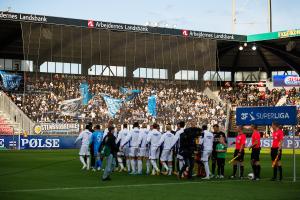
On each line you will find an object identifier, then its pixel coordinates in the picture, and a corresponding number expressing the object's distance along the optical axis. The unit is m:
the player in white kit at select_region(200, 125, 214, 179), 24.81
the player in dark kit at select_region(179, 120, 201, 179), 23.81
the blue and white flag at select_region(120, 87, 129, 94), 60.92
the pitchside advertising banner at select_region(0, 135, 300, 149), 51.41
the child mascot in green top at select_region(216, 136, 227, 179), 25.19
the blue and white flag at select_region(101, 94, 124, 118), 58.41
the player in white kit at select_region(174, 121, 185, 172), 25.33
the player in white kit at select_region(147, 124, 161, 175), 26.69
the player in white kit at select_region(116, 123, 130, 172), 28.11
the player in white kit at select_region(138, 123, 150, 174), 27.47
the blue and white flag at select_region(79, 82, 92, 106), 57.44
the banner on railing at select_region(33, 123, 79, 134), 54.27
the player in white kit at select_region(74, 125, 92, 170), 29.92
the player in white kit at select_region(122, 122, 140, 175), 27.59
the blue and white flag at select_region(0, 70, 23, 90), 58.41
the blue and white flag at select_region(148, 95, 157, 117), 60.41
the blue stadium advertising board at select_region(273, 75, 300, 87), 74.88
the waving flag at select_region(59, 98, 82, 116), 56.09
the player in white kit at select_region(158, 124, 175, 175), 26.22
